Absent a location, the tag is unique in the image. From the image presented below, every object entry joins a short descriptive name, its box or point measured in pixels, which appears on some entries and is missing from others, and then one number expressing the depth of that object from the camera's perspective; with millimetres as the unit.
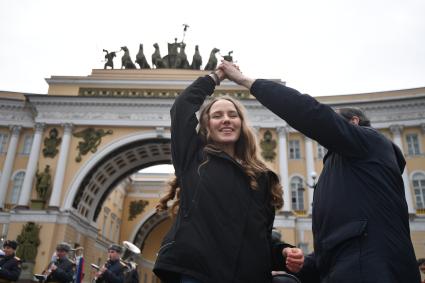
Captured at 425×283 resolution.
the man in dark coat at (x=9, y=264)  7871
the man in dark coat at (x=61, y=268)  7812
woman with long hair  2002
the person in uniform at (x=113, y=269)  7559
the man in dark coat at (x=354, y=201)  2119
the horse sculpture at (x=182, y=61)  29053
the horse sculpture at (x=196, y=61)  29297
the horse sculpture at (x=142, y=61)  29734
